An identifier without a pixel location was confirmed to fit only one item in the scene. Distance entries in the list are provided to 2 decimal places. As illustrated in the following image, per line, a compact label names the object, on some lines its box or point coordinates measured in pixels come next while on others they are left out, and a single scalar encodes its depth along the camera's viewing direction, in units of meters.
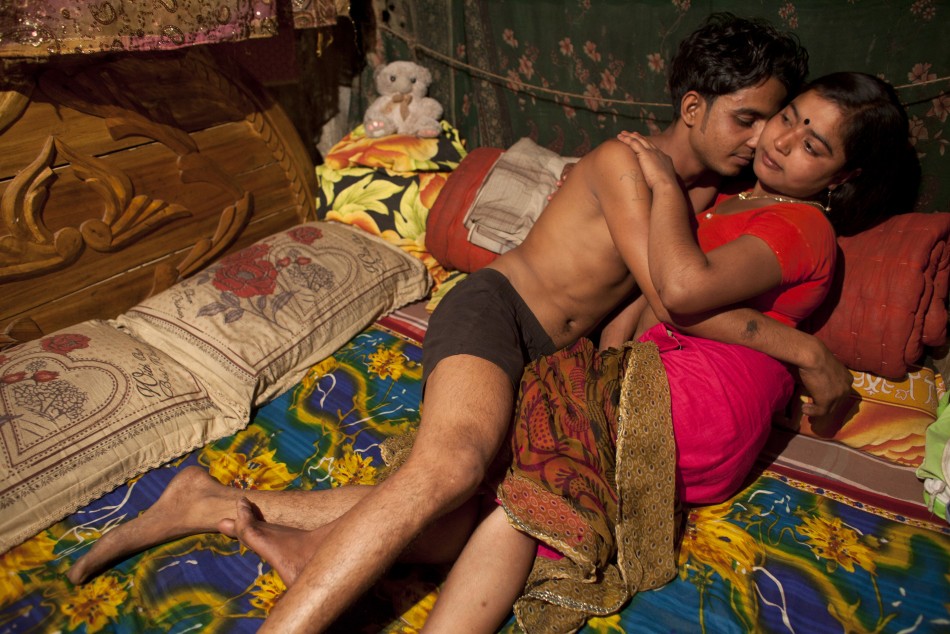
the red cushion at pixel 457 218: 2.35
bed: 1.42
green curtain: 1.69
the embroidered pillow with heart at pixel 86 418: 1.58
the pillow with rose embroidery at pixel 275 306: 1.96
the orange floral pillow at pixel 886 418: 1.69
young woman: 1.31
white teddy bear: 2.66
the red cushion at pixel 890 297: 1.66
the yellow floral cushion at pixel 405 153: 2.57
